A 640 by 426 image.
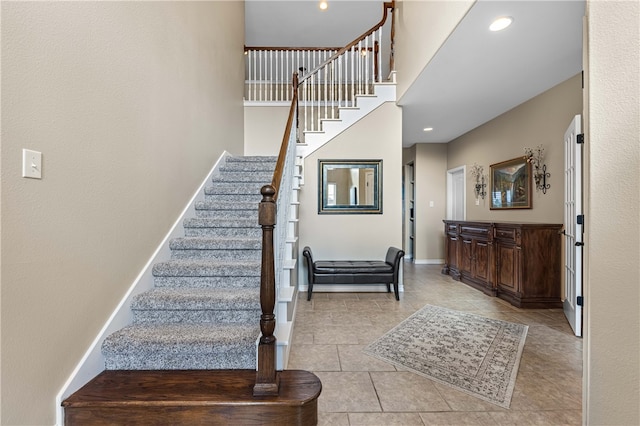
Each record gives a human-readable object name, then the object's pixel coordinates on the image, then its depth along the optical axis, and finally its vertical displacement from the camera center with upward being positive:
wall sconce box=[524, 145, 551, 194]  3.95 +0.57
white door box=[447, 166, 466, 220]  6.29 +0.35
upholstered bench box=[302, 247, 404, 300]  4.02 -0.85
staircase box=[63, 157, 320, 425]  1.47 -0.87
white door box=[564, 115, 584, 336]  2.79 -0.14
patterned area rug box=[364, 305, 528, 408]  2.06 -1.19
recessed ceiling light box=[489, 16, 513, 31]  2.39 +1.54
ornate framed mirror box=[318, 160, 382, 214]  4.55 +0.37
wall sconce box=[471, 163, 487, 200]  5.36 +0.55
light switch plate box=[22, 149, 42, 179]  1.30 +0.21
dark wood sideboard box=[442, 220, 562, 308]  3.58 -0.67
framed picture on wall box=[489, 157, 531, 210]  4.29 +0.40
